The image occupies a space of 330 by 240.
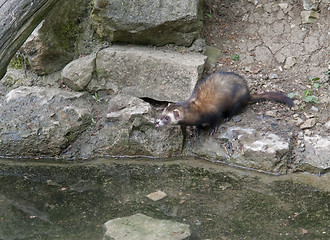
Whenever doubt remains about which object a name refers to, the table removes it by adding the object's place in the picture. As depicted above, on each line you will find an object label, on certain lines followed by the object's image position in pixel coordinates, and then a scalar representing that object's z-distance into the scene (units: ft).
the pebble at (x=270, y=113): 33.23
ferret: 33.01
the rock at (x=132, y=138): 32.96
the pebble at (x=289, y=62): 36.68
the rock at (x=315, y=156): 29.86
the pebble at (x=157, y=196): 27.73
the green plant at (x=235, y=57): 37.71
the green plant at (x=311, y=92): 33.49
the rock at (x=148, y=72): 34.63
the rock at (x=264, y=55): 37.45
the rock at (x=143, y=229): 23.90
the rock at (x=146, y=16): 35.04
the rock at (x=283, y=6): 38.47
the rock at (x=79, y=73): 35.86
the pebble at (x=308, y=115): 32.55
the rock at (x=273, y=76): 36.18
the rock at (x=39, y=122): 32.91
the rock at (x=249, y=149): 30.27
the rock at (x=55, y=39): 35.83
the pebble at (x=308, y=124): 31.91
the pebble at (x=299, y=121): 32.27
